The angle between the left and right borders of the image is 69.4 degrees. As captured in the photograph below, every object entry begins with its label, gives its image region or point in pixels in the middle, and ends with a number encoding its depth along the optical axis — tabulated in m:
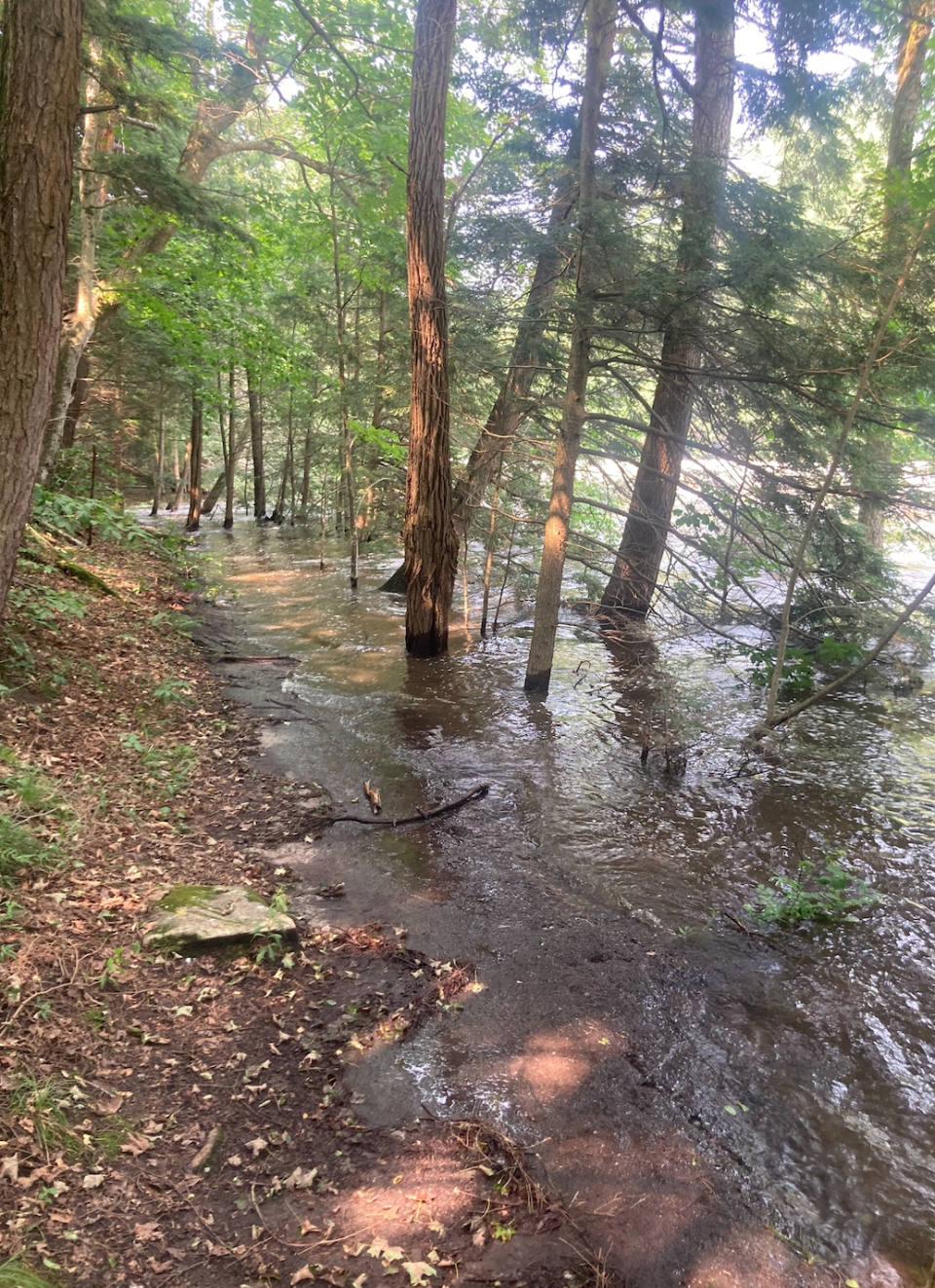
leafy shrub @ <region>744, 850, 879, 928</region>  4.57
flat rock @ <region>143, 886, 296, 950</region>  3.87
